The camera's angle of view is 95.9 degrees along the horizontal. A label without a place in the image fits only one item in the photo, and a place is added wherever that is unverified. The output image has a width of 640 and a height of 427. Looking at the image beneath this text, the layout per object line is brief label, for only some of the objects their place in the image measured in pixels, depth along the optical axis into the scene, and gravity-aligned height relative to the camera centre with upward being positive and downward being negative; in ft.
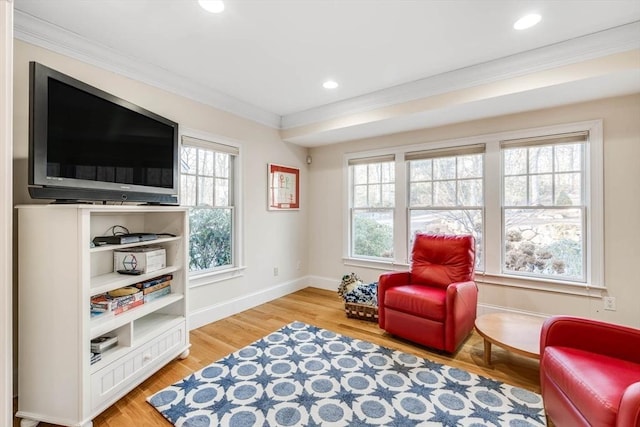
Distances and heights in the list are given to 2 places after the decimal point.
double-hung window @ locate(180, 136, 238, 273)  10.00 +0.49
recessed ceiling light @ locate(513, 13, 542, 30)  6.37 +4.37
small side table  6.69 -3.04
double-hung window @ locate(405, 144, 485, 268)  10.93 +0.88
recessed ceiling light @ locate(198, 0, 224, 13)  5.97 +4.38
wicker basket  10.39 -3.60
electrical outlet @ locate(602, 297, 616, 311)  8.65 -2.68
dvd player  6.30 -0.59
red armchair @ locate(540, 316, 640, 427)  3.84 -2.48
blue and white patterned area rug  5.61 -3.97
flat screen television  5.29 +1.49
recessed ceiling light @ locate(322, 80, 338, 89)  9.77 +4.44
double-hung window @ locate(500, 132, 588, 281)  9.30 +0.26
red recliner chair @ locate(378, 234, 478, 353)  7.93 -2.39
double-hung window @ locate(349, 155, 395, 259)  13.08 +0.31
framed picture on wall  12.88 +1.22
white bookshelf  5.24 -2.16
